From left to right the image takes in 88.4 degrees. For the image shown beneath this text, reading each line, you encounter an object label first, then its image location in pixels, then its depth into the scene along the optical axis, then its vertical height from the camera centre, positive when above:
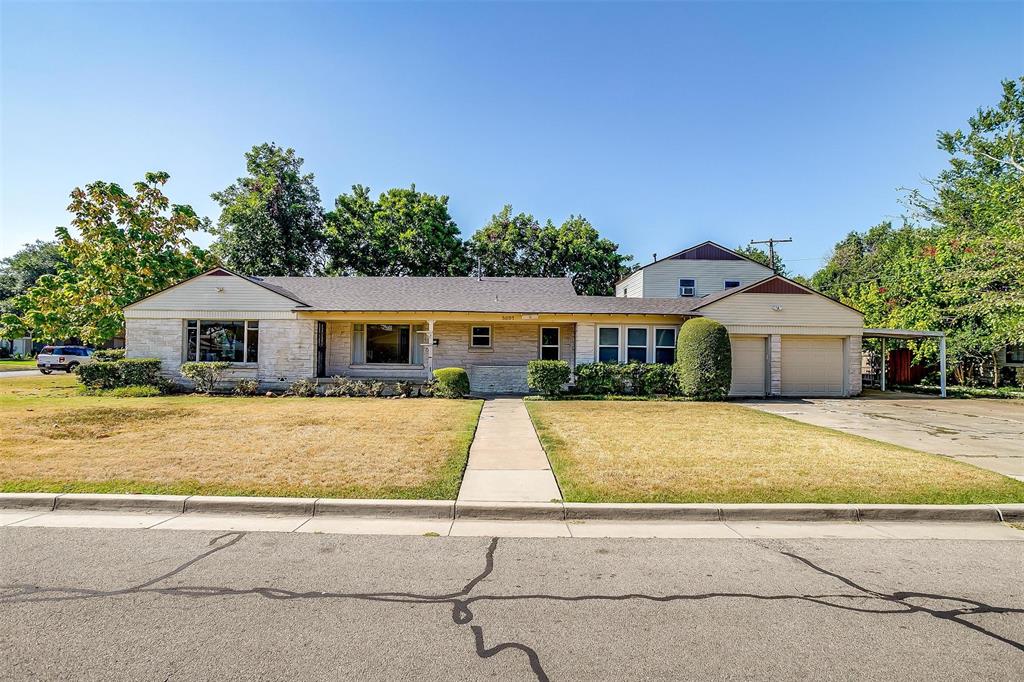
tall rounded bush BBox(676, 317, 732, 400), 17.11 -0.42
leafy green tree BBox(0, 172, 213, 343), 21.55 +3.48
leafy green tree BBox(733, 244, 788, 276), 56.83 +10.48
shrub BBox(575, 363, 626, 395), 18.09 -1.10
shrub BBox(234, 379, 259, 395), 17.64 -1.38
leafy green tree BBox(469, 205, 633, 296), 38.47 +7.04
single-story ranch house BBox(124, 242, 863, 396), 18.78 +0.56
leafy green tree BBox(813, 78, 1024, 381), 20.45 +3.84
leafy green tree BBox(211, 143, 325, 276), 33.00 +8.16
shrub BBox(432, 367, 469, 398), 17.09 -1.19
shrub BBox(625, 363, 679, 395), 17.92 -1.06
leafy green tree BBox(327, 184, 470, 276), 34.56 +7.43
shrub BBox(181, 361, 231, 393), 17.70 -0.92
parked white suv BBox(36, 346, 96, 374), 28.00 -0.68
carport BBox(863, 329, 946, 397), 20.08 +0.56
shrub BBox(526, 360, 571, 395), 17.28 -0.93
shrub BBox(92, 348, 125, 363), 19.66 -0.32
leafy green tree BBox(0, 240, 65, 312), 55.19 +9.22
